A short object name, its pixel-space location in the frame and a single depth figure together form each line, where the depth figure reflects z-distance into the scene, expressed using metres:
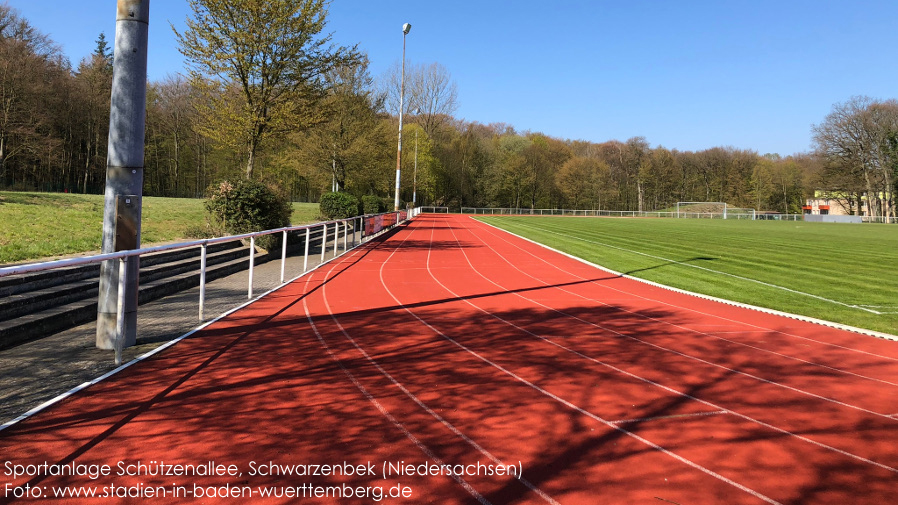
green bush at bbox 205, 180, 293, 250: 15.36
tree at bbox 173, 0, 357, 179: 17.48
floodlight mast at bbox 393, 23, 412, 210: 32.38
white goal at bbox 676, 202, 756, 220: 81.22
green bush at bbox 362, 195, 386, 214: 35.01
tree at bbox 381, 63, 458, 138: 65.12
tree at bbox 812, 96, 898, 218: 68.69
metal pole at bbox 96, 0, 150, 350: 5.82
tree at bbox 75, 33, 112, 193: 43.19
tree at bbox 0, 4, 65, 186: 29.94
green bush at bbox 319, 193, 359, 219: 26.69
